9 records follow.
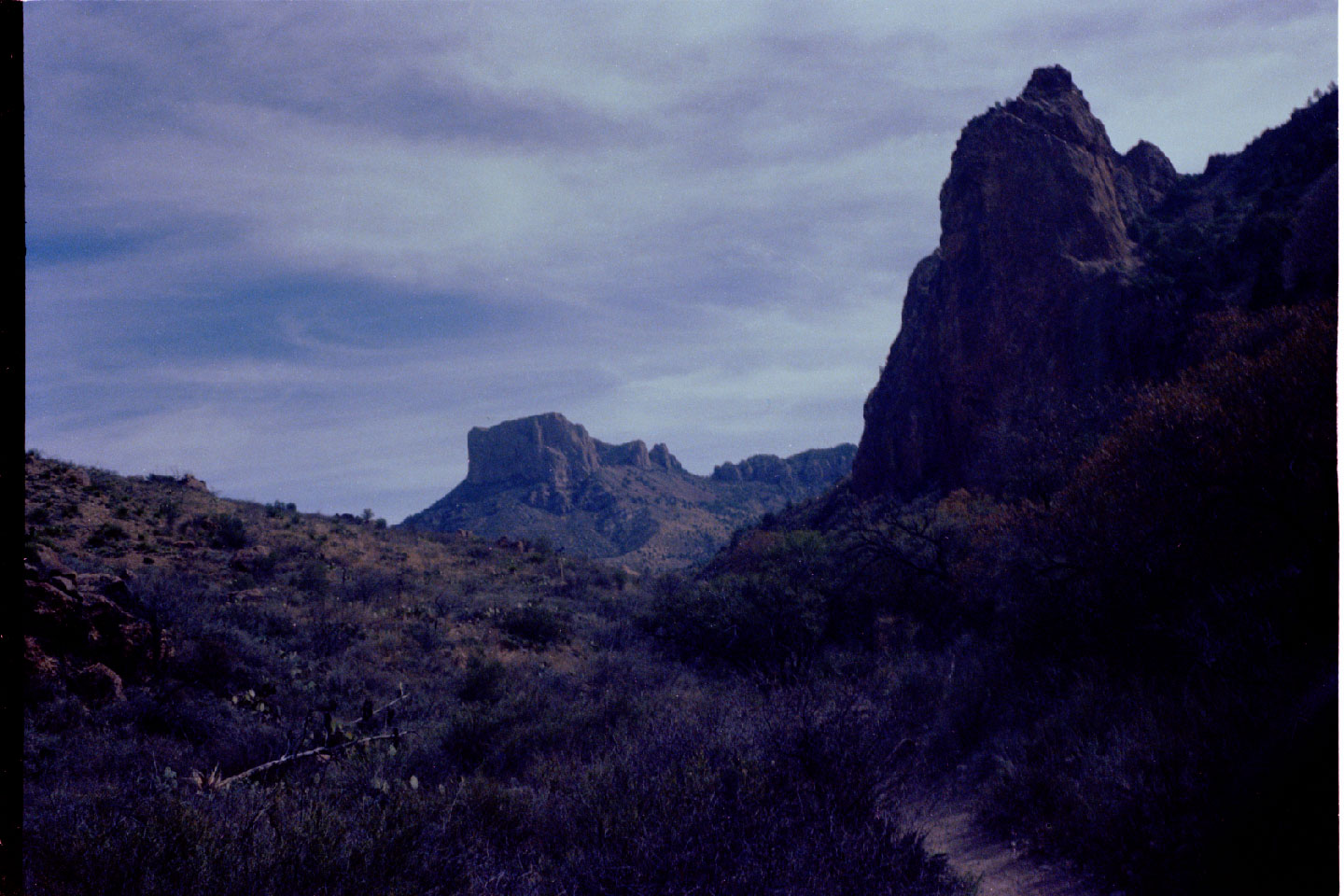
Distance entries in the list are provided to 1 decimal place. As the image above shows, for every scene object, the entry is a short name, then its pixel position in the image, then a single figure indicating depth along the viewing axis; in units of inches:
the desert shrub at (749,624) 652.7
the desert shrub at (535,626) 761.7
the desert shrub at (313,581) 744.3
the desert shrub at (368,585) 796.6
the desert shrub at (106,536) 709.9
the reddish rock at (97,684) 343.3
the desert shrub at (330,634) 564.4
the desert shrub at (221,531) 895.7
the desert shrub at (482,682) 506.6
